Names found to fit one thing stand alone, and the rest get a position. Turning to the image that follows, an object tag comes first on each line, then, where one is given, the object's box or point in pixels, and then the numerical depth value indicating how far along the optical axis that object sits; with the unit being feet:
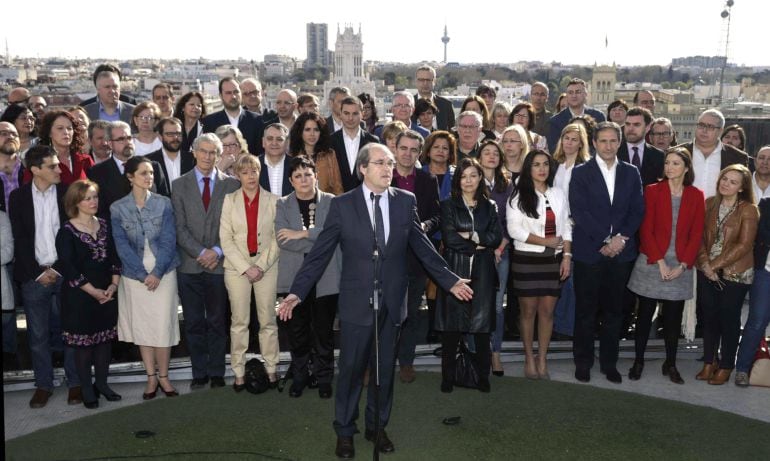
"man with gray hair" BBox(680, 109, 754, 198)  20.42
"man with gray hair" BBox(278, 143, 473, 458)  13.85
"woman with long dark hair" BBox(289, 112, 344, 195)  19.30
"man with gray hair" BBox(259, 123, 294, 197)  18.83
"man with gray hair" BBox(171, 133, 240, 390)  17.31
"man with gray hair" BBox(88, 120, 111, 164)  19.26
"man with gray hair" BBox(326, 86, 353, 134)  25.20
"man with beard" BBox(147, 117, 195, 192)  19.15
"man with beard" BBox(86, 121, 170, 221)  17.72
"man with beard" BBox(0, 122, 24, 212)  17.89
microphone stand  13.39
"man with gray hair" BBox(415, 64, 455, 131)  27.37
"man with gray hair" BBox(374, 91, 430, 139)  23.34
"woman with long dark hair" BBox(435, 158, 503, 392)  16.85
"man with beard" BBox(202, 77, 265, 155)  23.50
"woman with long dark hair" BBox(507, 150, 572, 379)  17.74
